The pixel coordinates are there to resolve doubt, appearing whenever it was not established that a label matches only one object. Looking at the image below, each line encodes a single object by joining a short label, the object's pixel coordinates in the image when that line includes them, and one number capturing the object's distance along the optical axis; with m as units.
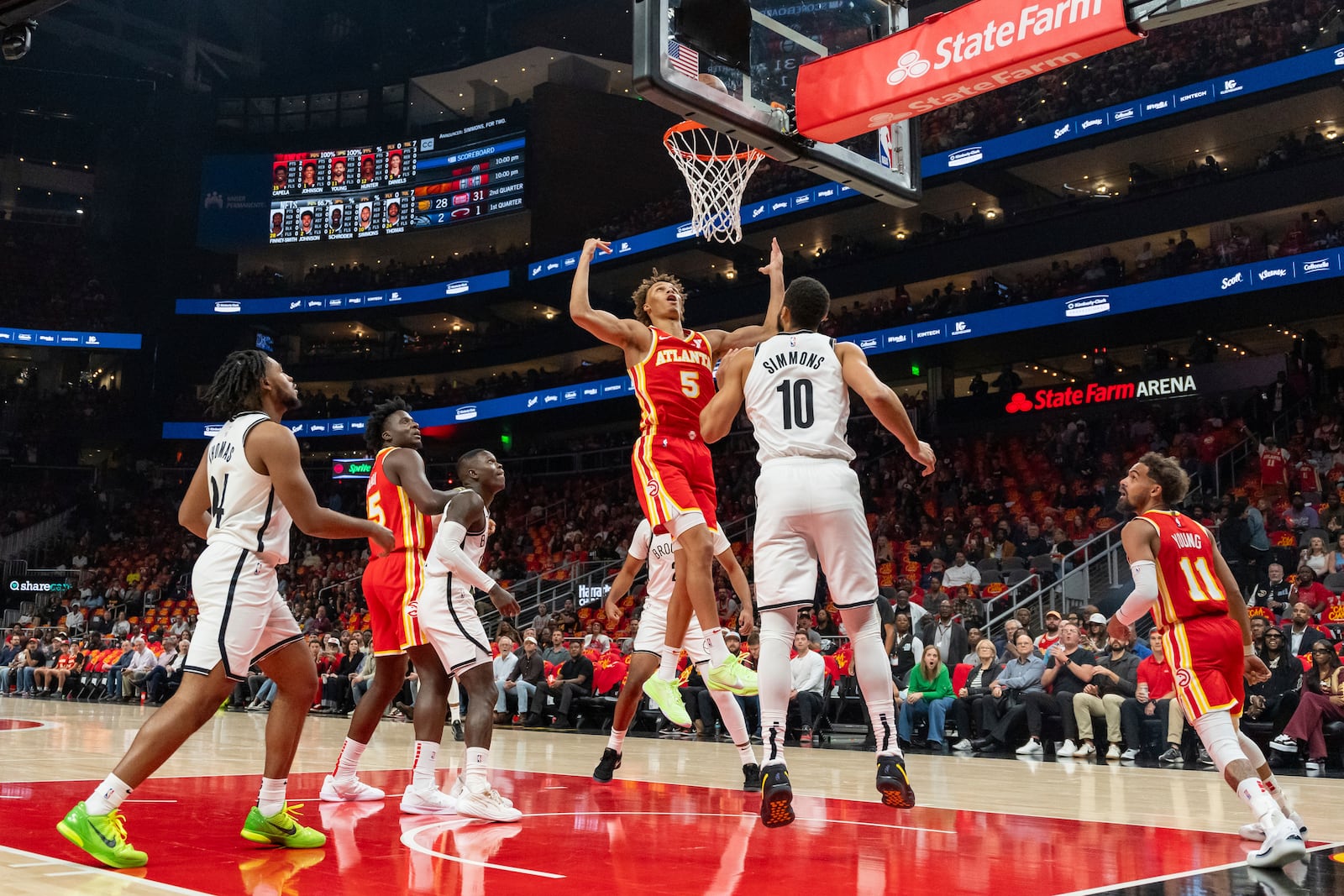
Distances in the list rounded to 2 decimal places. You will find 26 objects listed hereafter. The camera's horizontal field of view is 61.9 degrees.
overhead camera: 9.31
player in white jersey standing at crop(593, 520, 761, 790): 6.33
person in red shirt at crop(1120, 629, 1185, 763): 9.38
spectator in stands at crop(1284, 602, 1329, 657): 9.81
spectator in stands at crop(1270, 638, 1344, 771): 8.73
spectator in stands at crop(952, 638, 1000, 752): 10.67
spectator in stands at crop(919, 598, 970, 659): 11.41
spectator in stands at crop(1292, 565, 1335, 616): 11.94
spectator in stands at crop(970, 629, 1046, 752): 10.51
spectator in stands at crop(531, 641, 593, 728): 13.17
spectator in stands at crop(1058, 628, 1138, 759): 9.79
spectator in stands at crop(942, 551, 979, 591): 15.92
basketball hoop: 8.45
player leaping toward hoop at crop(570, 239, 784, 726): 5.78
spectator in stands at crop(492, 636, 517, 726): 13.89
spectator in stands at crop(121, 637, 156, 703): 19.17
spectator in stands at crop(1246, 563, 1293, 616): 12.32
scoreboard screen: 29.28
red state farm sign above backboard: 6.73
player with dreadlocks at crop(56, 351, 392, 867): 3.89
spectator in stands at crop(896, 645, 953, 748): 10.85
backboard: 6.60
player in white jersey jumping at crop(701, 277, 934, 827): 4.36
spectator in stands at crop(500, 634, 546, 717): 13.59
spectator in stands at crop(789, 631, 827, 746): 11.35
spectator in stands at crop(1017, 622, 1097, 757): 10.07
